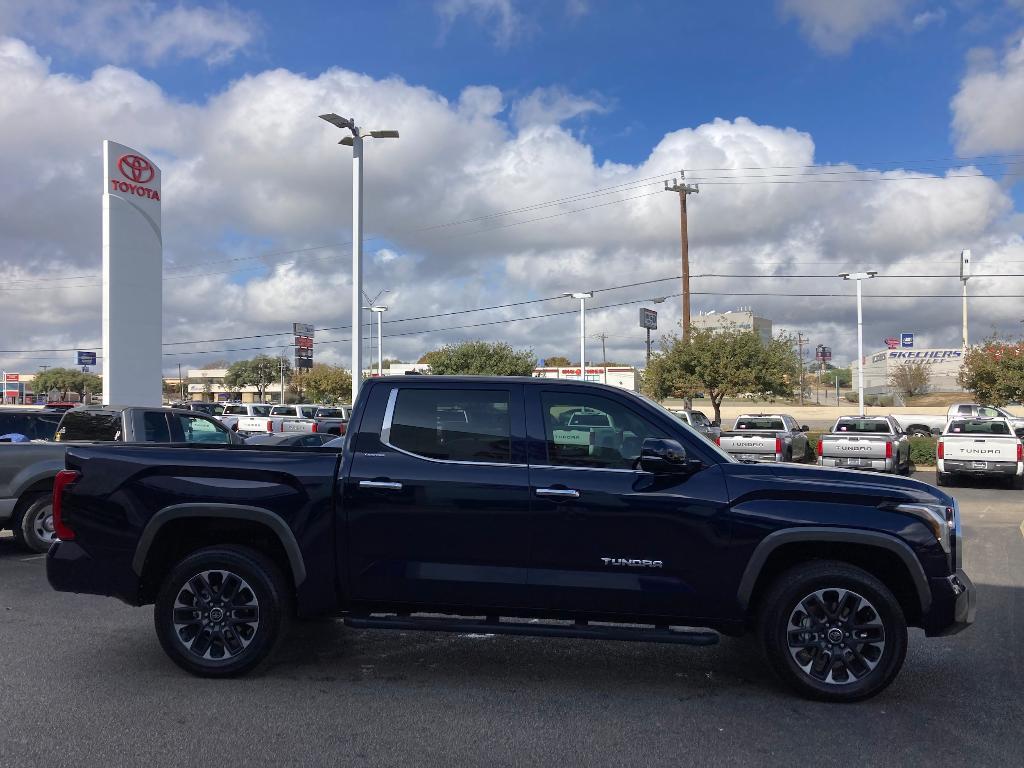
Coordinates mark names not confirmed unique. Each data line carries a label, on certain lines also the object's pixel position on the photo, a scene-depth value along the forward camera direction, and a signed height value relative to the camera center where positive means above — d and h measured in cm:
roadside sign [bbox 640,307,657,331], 6481 +620
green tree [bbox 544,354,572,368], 13236 +656
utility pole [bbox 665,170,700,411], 3938 +788
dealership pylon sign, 2328 +351
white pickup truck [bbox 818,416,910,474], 1939 -114
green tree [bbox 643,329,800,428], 3588 +146
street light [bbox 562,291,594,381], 4374 +370
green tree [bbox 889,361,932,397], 8862 +202
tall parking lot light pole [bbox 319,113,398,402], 2105 +447
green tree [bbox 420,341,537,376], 5216 +265
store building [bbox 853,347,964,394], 10306 +419
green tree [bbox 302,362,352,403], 7800 +163
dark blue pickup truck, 508 -81
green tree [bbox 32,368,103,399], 10669 +278
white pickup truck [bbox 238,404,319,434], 3000 -71
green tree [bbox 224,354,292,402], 11233 +411
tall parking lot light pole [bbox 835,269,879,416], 3475 +324
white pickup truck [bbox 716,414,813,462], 2077 -94
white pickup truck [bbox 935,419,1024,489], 1825 -119
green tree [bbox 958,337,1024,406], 3341 +107
